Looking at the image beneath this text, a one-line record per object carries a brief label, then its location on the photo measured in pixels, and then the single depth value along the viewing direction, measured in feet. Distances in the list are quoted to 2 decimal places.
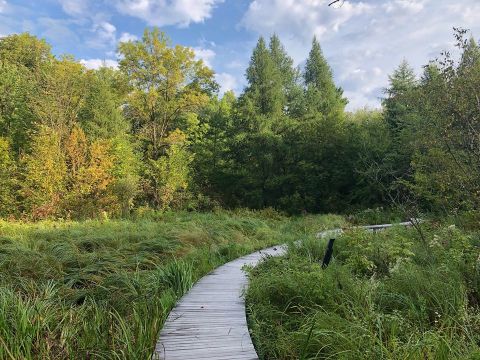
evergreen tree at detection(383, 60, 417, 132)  59.97
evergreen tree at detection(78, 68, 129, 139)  62.28
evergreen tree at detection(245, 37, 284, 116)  63.57
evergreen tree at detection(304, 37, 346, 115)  72.73
